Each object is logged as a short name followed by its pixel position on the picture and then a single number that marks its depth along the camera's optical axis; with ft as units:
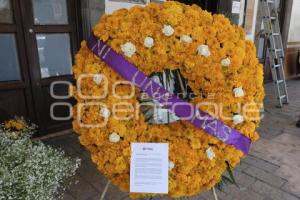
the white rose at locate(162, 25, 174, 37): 4.09
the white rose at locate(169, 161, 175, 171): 4.22
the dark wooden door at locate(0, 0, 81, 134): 9.27
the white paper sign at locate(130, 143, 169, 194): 4.12
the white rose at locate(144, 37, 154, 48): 4.08
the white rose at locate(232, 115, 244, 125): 4.26
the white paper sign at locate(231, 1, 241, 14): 14.58
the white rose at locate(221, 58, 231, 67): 4.15
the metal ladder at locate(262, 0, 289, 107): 15.24
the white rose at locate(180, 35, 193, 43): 4.12
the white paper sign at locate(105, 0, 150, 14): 10.27
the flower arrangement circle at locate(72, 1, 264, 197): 4.14
